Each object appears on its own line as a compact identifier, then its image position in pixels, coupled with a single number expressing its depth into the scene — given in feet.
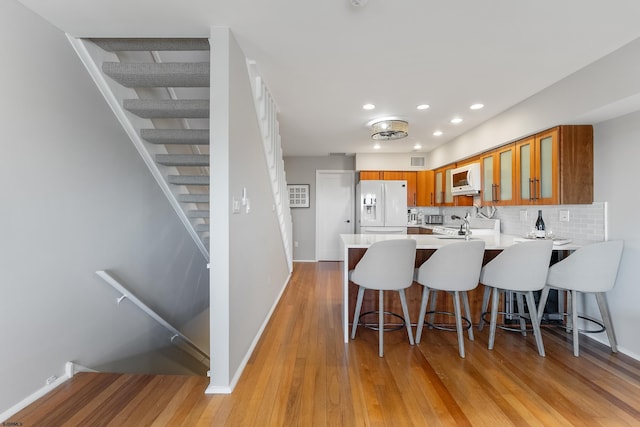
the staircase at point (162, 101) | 6.99
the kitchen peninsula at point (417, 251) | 8.29
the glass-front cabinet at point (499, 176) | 11.10
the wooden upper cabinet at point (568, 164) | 8.63
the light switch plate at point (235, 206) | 6.29
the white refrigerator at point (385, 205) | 18.02
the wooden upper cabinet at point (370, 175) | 18.44
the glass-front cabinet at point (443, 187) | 16.10
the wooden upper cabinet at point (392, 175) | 18.43
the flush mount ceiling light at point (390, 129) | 12.03
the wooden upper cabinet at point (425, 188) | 18.04
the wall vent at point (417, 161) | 18.64
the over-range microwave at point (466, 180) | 13.23
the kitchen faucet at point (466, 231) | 9.69
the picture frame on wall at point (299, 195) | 20.70
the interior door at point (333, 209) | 20.71
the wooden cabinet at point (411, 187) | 18.35
